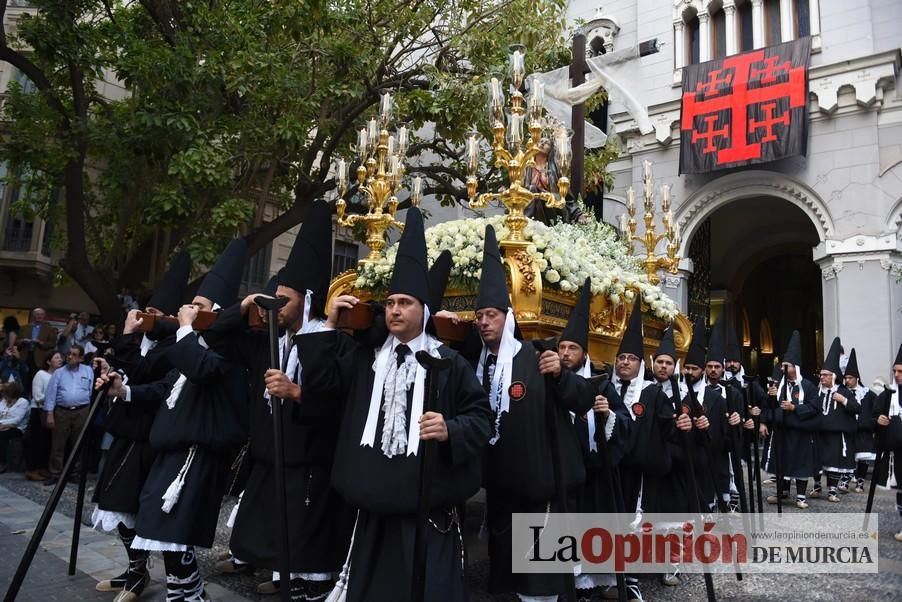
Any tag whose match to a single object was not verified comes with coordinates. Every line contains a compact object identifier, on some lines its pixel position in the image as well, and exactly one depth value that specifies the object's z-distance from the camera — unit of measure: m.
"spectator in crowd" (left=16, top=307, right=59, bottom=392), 10.64
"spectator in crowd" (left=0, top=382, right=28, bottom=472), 9.38
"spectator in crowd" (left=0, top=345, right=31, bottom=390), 9.84
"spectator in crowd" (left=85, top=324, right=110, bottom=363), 10.12
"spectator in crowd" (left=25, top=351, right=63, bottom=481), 9.29
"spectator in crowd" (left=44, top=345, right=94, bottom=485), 8.95
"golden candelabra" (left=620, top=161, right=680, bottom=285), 6.93
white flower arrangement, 5.09
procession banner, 14.50
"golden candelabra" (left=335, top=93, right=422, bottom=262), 6.25
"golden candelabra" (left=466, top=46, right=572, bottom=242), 5.20
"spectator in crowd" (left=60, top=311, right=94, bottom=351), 11.08
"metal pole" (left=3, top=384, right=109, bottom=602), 3.30
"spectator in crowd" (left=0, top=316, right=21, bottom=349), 10.72
